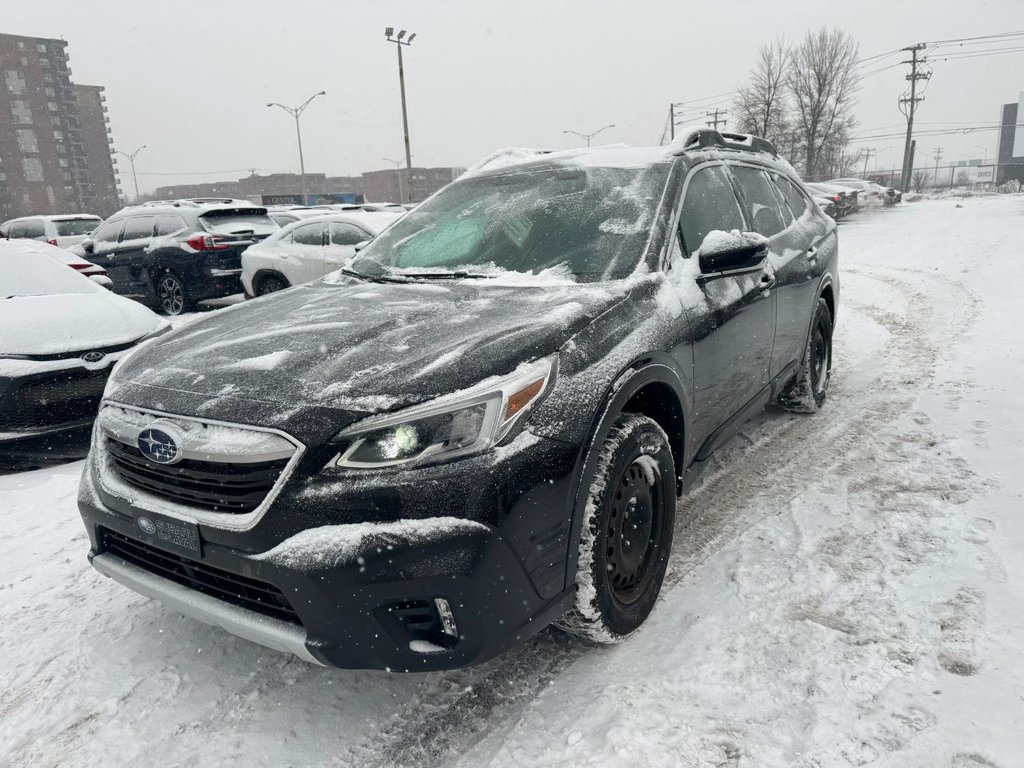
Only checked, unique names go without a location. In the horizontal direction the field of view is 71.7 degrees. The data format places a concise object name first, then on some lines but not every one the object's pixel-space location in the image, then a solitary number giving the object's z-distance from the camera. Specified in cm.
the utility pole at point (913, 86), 4987
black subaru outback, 199
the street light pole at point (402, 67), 2952
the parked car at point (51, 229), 1866
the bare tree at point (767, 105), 4166
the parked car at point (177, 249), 1115
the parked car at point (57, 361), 450
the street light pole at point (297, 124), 4236
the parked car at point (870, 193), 2805
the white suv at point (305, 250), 1007
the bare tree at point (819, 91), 4069
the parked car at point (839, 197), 2197
